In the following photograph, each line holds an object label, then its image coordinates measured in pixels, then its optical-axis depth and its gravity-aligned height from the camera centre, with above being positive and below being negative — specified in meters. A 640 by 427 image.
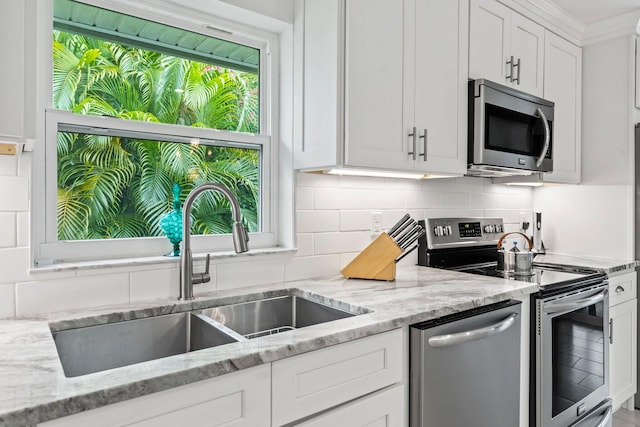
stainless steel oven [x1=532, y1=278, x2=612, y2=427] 1.82 -0.67
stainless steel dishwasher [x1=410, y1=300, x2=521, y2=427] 1.36 -0.55
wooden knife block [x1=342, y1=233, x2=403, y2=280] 1.84 -0.22
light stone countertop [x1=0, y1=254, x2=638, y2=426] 0.79 -0.33
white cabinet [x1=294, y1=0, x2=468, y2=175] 1.64 +0.52
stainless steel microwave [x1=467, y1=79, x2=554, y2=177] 2.04 +0.42
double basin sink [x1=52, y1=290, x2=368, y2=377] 1.23 -0.40
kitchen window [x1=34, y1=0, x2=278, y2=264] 1.46 +0.30
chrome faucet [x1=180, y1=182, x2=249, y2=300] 1.40 -0.09
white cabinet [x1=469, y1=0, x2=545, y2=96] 2.10 +0.87
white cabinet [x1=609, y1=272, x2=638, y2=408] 2.45 -0.75
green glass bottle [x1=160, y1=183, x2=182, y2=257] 1.59 -0.07
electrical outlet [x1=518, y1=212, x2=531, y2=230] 2.98 -0.05
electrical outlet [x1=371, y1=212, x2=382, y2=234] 2.15 -0.06
